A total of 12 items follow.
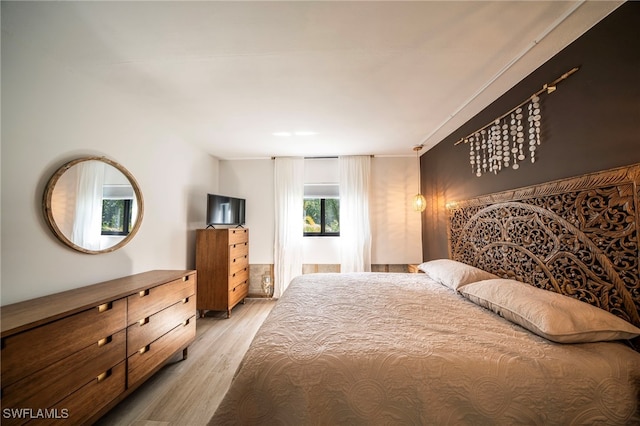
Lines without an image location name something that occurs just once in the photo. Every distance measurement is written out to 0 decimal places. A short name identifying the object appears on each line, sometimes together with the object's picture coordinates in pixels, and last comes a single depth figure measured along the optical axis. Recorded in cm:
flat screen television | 342
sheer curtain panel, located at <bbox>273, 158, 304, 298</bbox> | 396
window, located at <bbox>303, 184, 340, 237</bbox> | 416
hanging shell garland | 177
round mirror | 165
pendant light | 347
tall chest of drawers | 324
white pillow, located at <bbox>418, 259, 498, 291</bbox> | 202
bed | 95
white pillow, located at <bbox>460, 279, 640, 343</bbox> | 113
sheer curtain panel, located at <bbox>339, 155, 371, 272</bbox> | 387
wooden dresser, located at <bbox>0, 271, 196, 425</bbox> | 108
